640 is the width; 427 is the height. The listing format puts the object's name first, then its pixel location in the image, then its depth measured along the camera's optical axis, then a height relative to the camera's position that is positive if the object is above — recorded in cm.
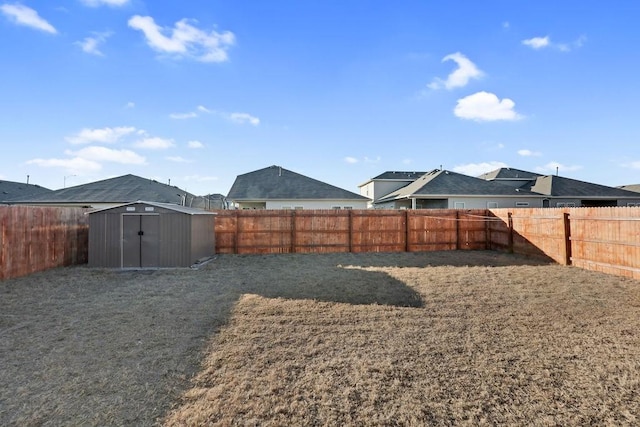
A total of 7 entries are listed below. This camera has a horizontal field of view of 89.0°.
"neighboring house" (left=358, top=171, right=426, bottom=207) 2850 +293
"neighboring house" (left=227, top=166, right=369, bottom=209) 1888 +132
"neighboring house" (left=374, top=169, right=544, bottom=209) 1967 +131
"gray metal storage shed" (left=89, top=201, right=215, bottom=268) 972 -57
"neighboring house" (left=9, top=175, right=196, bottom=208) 1891 +147
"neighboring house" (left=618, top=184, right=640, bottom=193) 2891 +274
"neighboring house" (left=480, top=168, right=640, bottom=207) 2044 +149
